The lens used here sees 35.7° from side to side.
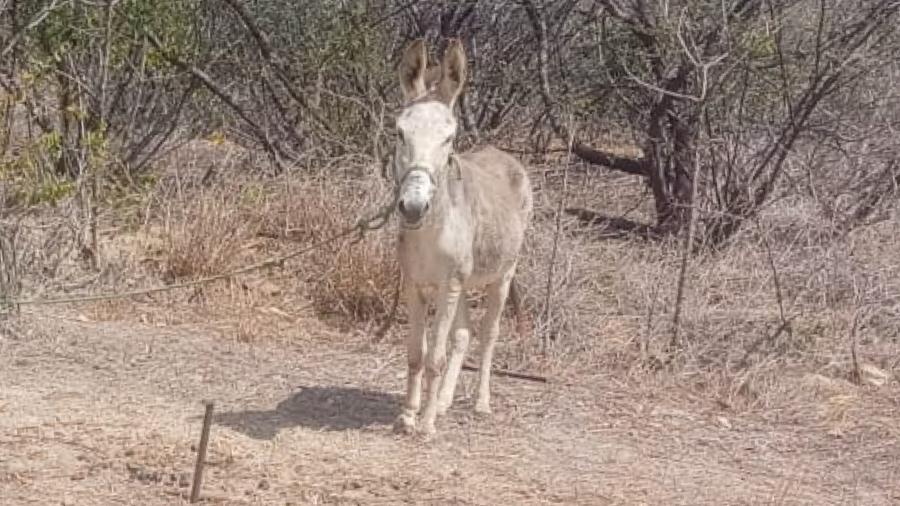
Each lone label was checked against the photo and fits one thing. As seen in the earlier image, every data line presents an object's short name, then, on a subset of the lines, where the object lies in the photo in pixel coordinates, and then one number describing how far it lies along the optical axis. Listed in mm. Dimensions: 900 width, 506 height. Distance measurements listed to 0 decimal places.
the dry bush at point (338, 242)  9102
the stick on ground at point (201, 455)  5305
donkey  6039
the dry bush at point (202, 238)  9602
